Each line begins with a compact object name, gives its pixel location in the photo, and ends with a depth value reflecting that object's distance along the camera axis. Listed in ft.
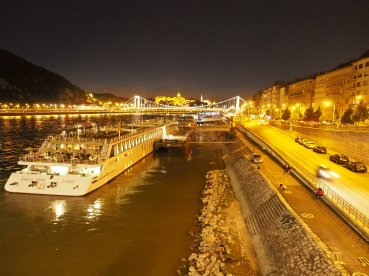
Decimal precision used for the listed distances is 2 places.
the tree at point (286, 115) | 285.84
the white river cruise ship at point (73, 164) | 98.63
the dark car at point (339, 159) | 100.73
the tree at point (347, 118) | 166.73
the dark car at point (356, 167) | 90.58
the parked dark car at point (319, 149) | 123.13
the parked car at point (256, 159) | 113.60
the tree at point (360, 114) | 156.15
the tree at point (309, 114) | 244.01
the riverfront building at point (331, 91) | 204.23
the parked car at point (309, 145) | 133.65
